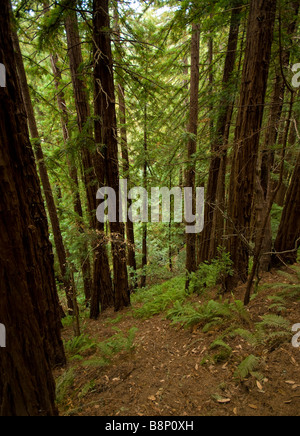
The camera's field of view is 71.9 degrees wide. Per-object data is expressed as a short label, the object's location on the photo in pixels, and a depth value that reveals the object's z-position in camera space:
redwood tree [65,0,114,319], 5.74
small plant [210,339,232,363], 3.27
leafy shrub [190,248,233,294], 4.94
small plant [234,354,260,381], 2.74
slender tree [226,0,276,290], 3.92
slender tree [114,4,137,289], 6.13
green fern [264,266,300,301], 4.07
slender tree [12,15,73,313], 5.54
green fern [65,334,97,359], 4.53
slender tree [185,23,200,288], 6.39
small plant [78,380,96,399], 2.99
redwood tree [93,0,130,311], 4.99
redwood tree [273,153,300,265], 5.09
